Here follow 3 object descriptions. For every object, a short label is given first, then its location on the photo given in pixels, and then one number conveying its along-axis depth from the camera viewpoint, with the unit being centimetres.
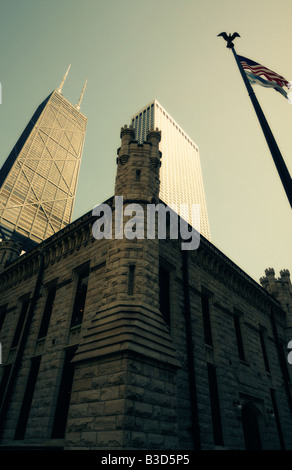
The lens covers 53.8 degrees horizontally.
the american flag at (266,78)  964
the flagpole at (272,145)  704
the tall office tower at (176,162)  12812
